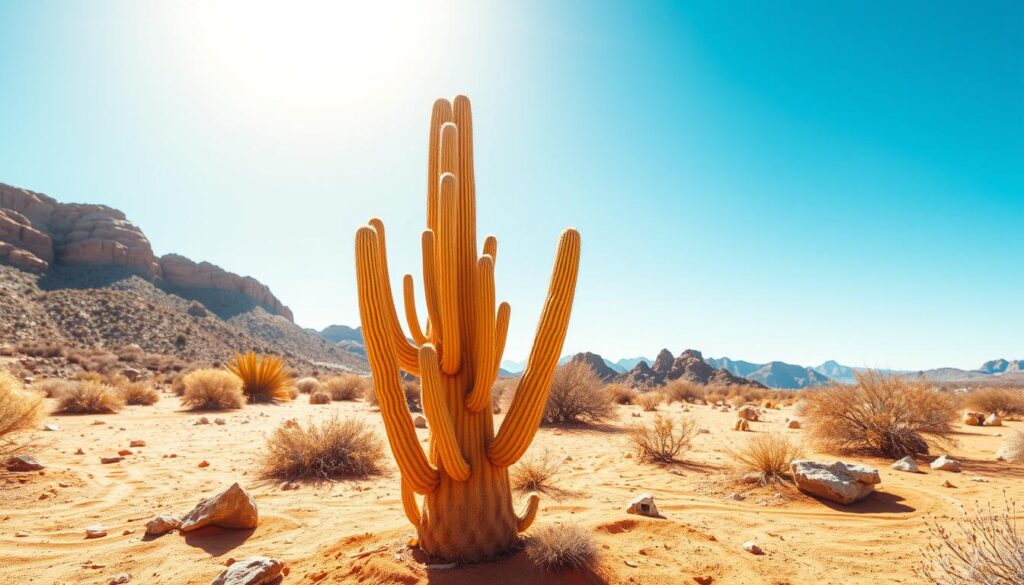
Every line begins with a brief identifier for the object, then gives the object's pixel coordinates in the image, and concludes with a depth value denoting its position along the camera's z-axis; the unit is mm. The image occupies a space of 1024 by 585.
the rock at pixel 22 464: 5516
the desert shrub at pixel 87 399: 10656
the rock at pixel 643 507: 4508
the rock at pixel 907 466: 6496
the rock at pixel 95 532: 4035
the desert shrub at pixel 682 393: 22422
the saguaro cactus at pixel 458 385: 2979
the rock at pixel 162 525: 4051
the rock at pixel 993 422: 11680
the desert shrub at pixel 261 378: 15008
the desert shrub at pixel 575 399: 11477
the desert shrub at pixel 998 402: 14188
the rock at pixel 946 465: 6488
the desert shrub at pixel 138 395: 12914
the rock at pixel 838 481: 5047
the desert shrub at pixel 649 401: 16859
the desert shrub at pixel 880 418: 7602
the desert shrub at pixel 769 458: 5852
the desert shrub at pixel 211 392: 12648
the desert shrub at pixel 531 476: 5688
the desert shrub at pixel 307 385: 20359
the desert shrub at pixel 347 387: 17562
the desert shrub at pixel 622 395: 18886
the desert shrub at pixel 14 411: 5809
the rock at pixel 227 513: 4062
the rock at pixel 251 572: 2934
